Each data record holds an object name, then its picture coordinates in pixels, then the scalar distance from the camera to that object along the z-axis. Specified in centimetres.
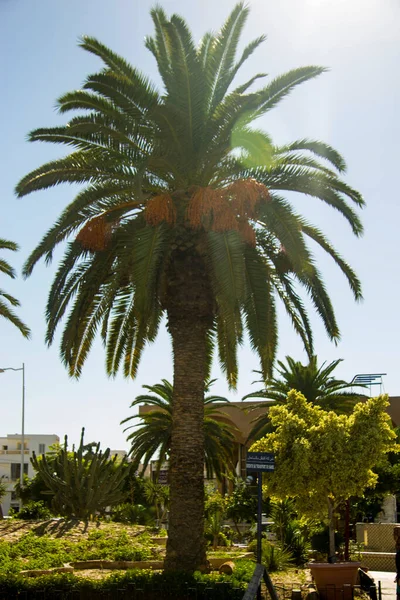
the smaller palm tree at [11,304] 2497
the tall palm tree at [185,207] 1417
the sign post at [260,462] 1229
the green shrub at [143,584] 1222
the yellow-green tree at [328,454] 1491
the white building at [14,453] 8969
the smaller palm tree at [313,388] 3375
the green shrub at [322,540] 2509
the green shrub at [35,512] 2825
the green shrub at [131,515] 3175
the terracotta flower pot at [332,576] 1355
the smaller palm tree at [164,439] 3419
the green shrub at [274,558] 1811
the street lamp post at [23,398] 5136
